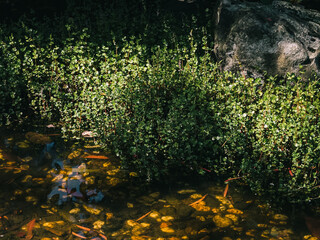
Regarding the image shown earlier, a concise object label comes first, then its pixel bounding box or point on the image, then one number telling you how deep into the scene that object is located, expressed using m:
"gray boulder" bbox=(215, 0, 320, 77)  4.86
